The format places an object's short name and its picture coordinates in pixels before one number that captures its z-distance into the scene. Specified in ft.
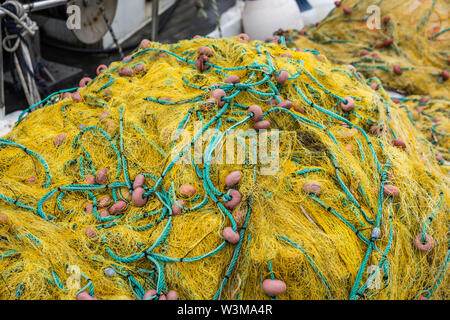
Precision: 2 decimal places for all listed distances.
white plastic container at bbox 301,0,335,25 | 24.81
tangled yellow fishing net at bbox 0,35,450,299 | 7.01
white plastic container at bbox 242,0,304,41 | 20.85
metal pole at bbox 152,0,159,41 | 17.72
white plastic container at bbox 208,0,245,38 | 21.18
